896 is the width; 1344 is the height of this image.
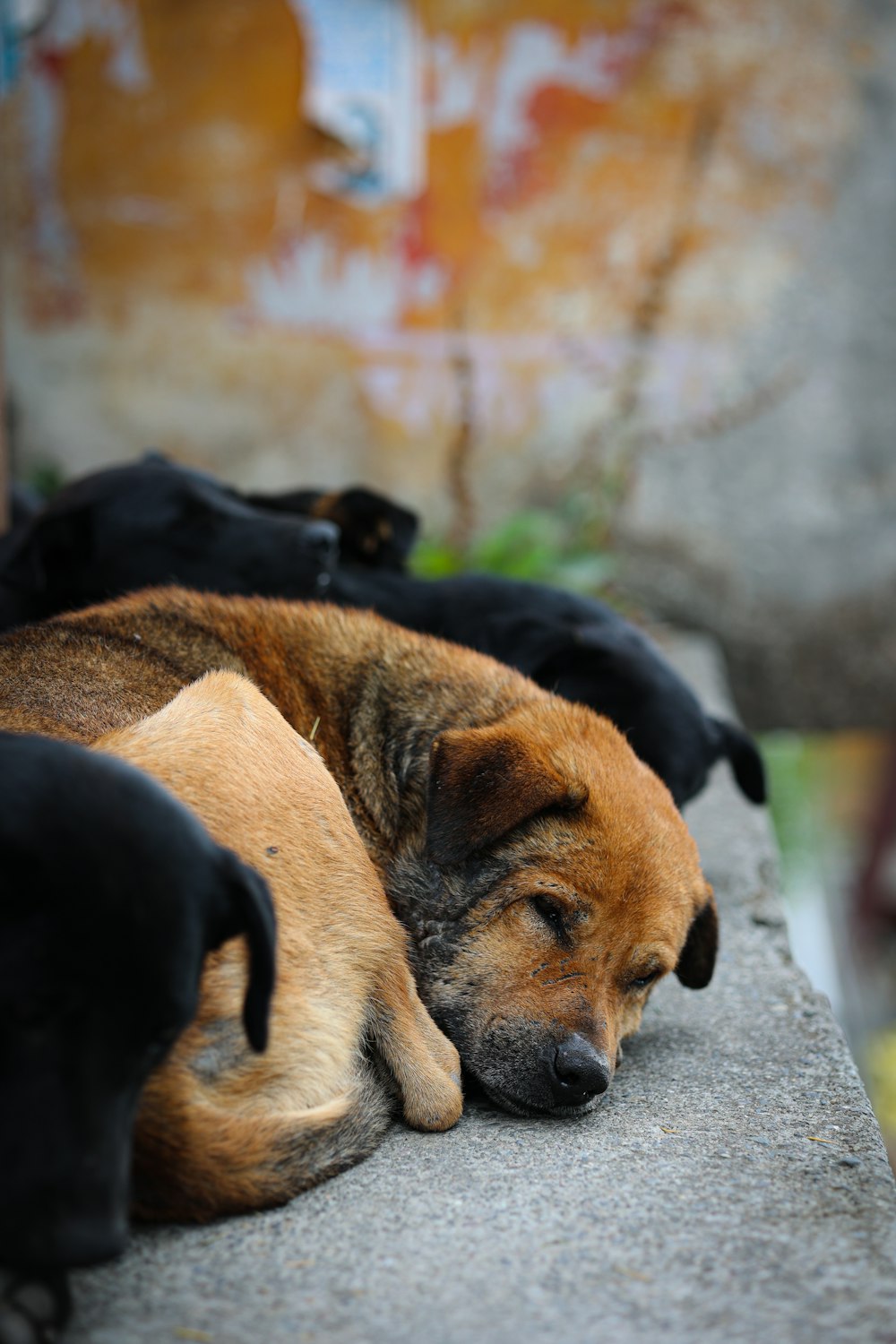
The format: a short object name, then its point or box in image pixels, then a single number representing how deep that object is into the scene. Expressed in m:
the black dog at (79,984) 2.14
